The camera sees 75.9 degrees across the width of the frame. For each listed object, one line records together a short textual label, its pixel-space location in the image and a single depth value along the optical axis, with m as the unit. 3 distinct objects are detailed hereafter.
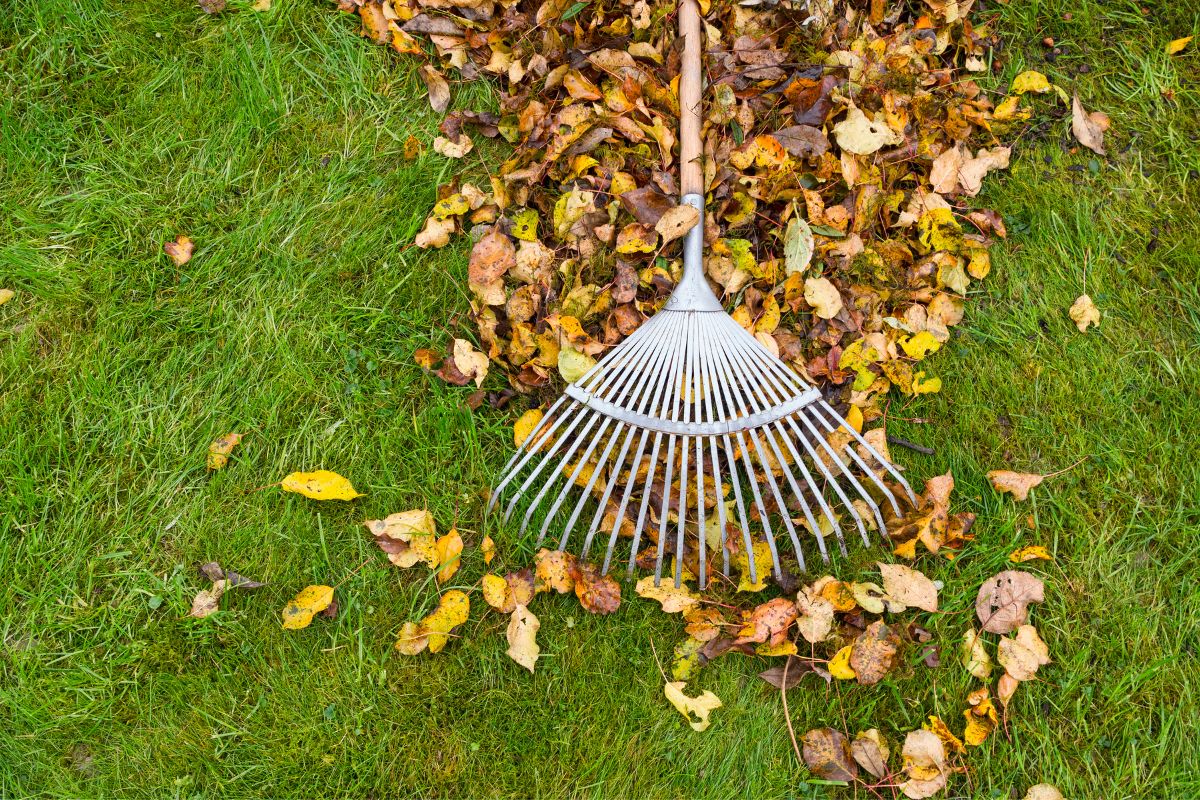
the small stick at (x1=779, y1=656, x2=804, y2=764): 1.91
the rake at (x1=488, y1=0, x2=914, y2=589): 1.89
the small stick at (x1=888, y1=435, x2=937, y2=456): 2.04
